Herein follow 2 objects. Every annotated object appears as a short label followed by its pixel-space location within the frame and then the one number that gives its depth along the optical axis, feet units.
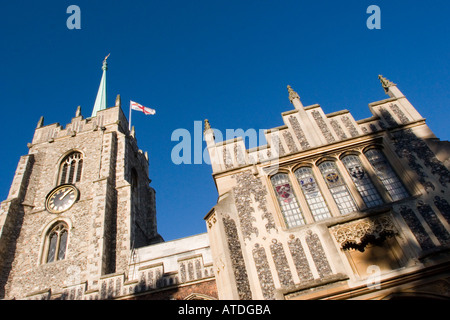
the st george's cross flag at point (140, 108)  86.94
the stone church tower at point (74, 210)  56.44
